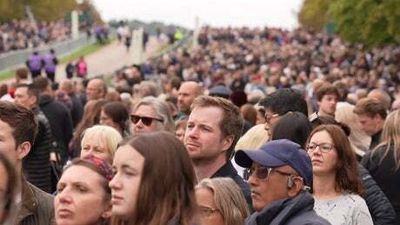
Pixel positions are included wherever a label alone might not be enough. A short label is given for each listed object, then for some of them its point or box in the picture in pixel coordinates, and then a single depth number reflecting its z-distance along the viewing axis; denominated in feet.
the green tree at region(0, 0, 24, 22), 563.62
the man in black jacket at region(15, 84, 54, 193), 62.61
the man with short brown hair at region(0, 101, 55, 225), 40.97
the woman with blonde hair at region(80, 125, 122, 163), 54.97
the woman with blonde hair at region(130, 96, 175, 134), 61.03
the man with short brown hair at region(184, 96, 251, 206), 48.48
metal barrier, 390.88
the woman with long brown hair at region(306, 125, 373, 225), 49.49
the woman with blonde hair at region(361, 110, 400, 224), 59.78
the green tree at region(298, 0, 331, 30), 345.95
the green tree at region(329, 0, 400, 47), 276.81
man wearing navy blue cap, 38.21
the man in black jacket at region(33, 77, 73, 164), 93.01
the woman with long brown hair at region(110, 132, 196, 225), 31.91
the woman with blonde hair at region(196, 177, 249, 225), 41.41
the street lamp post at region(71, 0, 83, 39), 540.92
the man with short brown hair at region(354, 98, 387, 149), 73.34
